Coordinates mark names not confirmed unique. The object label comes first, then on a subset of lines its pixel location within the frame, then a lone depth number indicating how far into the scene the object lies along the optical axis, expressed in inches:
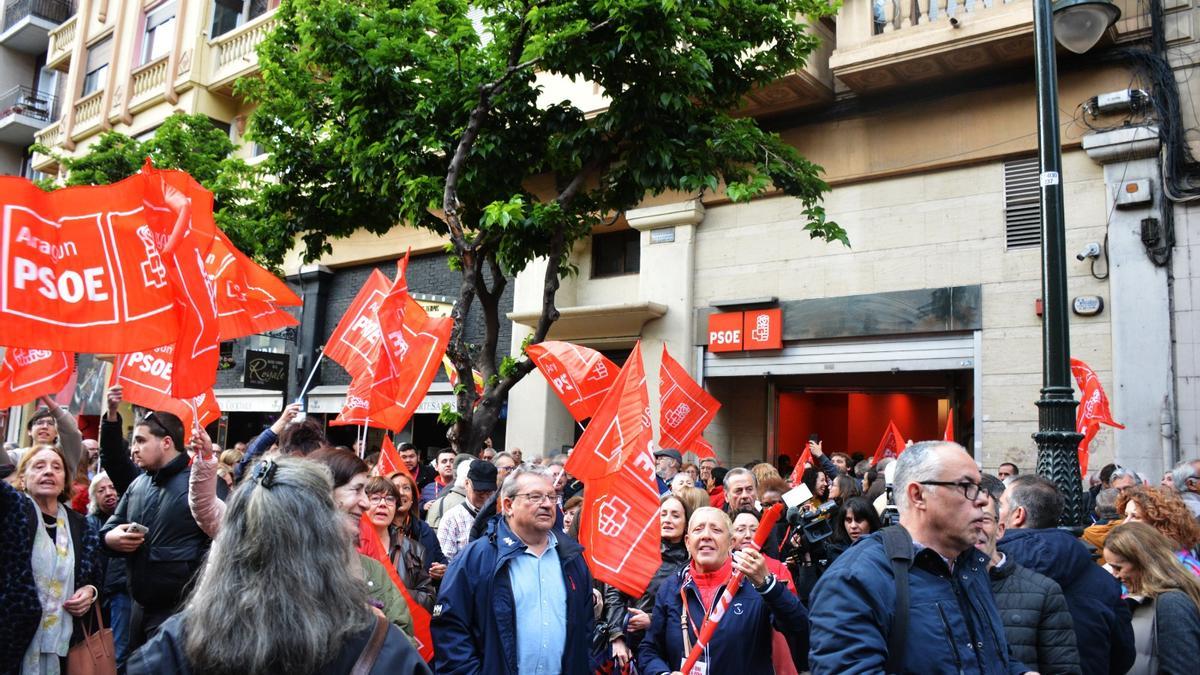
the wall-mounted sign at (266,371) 666.2
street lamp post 224.5
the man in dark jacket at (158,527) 180.4
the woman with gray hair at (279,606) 74.8
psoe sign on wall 517.3
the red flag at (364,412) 286.0
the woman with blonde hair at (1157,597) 155.0
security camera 420.8
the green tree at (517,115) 364.5
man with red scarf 154.7
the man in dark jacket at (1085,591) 150.9
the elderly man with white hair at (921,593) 97.5
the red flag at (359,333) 294.2
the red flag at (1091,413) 369.1
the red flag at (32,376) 164.4
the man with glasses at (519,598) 151.7
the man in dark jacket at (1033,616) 135.3
